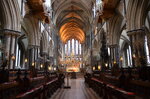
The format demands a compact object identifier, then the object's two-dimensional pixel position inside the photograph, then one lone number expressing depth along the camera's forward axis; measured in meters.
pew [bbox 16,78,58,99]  3.79
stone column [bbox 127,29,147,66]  10.38
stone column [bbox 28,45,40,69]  17.22
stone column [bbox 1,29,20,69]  11.42
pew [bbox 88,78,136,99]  3.50
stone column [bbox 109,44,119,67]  16.50
